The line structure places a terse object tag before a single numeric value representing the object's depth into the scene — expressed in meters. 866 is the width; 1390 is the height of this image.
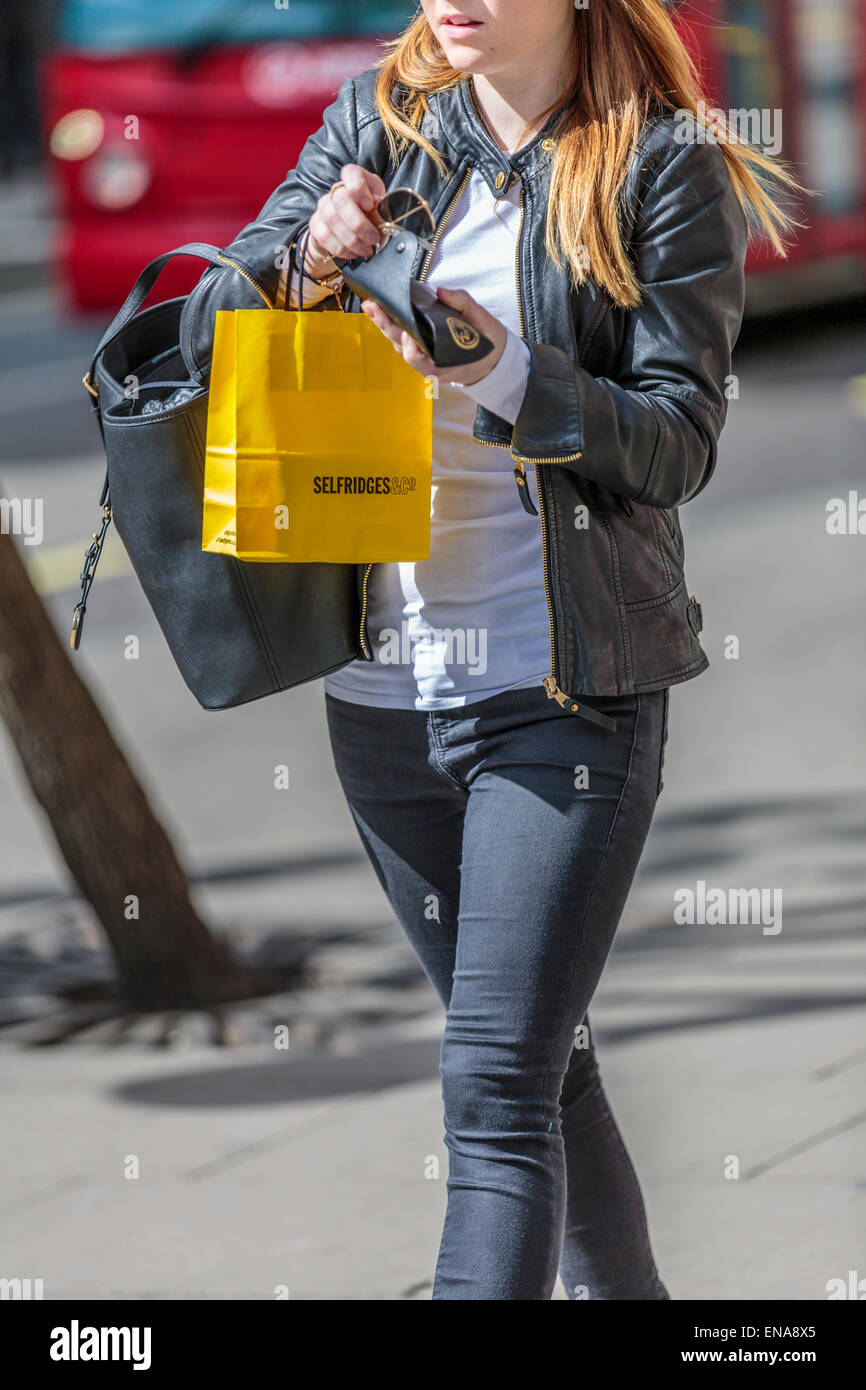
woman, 4.83
